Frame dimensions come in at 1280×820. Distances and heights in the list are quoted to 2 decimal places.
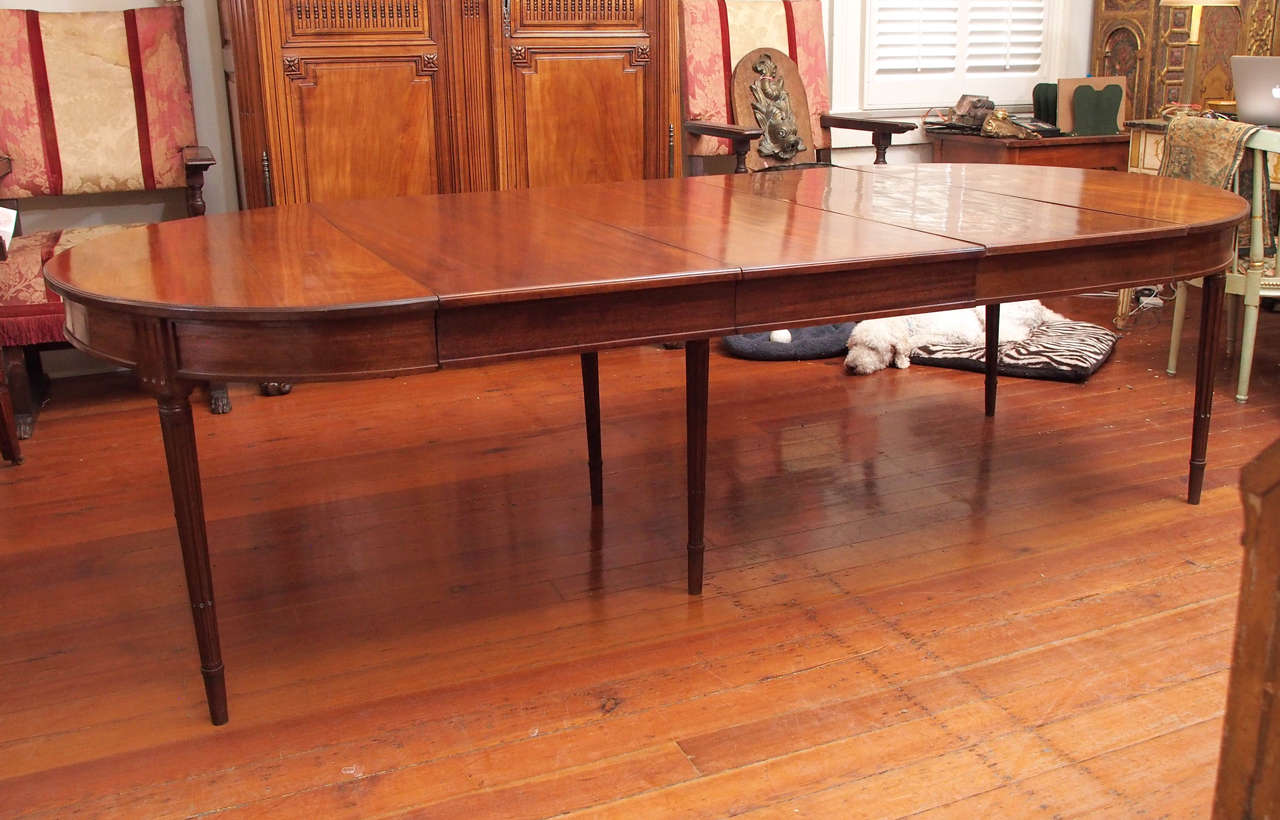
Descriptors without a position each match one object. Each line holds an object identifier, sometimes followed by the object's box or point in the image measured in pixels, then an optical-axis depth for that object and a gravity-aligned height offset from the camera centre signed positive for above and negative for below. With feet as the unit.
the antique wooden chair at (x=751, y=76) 13.99 -0.14
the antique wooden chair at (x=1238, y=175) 10.92 -1.12
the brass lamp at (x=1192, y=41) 14.05 +0.15
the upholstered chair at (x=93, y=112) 11.81 -0.34
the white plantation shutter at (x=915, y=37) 16.62 +0.32
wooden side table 15.72 -1.22
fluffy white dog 12.98 -2.99
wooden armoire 11.94 -0.24
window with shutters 16.69 +0.12
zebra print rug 12.42 -3.09
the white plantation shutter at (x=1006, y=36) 17.39 +0.33
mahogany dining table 5.81 -1.07
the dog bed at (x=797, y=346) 13.35 -3.09
